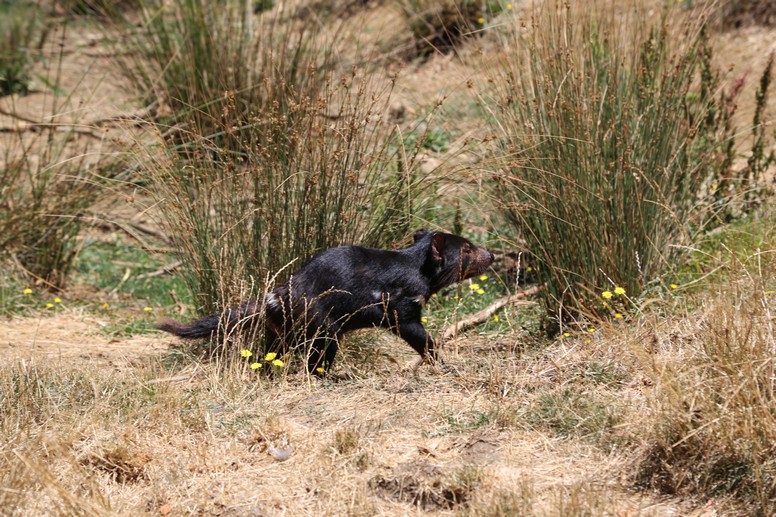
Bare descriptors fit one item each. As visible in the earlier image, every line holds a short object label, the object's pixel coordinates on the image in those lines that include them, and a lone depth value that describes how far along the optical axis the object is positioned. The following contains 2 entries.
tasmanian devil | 9.20
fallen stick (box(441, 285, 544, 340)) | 10.64
